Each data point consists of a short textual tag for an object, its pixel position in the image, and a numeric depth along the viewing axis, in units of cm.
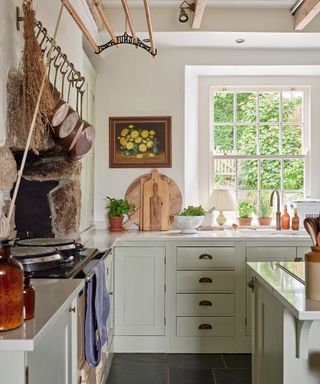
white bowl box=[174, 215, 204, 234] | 408
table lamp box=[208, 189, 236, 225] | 451
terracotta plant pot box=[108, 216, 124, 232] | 432
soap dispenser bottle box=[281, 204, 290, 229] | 452
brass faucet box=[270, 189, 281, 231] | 447
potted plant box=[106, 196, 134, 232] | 431
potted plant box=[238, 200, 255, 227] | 466
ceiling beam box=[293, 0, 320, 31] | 353
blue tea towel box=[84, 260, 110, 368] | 218
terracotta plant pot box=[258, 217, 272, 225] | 466
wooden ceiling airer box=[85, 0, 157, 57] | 248
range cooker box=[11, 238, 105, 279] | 189
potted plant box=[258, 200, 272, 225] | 466
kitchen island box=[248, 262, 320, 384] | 174
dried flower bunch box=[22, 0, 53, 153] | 213
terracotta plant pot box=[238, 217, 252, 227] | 466
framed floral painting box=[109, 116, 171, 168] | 445
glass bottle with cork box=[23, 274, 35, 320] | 128
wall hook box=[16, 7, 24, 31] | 218
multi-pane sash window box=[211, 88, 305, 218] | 484
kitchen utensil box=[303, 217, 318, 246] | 172
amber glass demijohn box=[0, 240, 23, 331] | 119
